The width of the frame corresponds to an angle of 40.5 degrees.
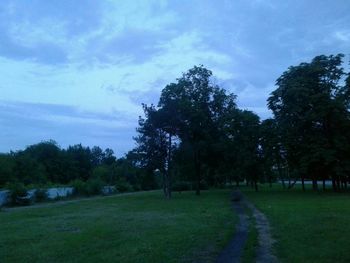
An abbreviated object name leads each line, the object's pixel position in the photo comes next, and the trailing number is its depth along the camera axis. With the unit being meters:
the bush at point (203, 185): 96.50
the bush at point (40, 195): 54.07
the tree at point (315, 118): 49.59
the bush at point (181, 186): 91.85
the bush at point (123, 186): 91.88
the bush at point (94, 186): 73.50
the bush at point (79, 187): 70.56
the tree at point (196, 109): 56.59
